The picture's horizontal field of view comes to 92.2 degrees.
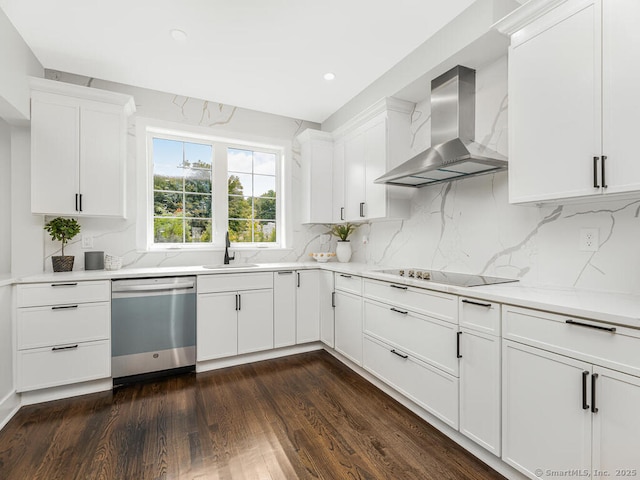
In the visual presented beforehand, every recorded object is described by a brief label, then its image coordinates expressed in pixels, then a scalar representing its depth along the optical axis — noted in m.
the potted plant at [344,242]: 3.78
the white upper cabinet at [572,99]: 1.36
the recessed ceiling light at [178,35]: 2.33
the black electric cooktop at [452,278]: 1.96
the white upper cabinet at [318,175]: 3.73
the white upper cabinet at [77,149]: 2.54
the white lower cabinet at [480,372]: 1.61
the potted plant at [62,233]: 2.63
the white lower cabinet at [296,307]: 3.22
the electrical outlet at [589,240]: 1.69
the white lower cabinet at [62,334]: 2.29
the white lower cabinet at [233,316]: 2.88
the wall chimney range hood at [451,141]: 2.02
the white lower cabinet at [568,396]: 1.16
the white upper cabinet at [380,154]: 2.92
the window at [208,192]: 3.36
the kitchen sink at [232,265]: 3.29
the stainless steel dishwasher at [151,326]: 2.57
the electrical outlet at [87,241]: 2.91
